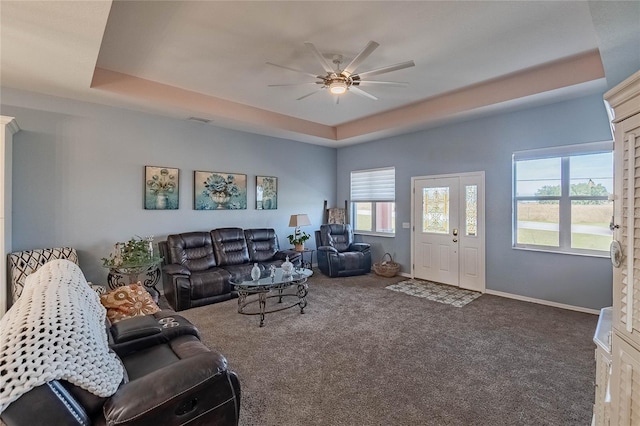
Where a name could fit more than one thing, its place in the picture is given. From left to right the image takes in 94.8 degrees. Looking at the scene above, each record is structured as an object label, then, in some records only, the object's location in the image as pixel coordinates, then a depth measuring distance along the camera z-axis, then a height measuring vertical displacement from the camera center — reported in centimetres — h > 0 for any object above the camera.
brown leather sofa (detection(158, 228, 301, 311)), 426 -91
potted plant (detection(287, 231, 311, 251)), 608 -68
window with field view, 402 +13
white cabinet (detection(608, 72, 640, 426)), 117 -22
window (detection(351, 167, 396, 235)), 659 +16
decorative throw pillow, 264 -90
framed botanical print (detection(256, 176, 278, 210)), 617 +32
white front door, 516 -42
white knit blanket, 104 -55
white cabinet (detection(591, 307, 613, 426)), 145 -90
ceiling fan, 298 +149
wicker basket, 605 -127
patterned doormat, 459 -144
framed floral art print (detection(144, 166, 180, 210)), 480 +33
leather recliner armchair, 601 -96
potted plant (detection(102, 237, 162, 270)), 400 -69
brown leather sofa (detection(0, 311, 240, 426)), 106 -88
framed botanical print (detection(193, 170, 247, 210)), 537 +32
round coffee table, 382 -105
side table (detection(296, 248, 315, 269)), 594 -118
